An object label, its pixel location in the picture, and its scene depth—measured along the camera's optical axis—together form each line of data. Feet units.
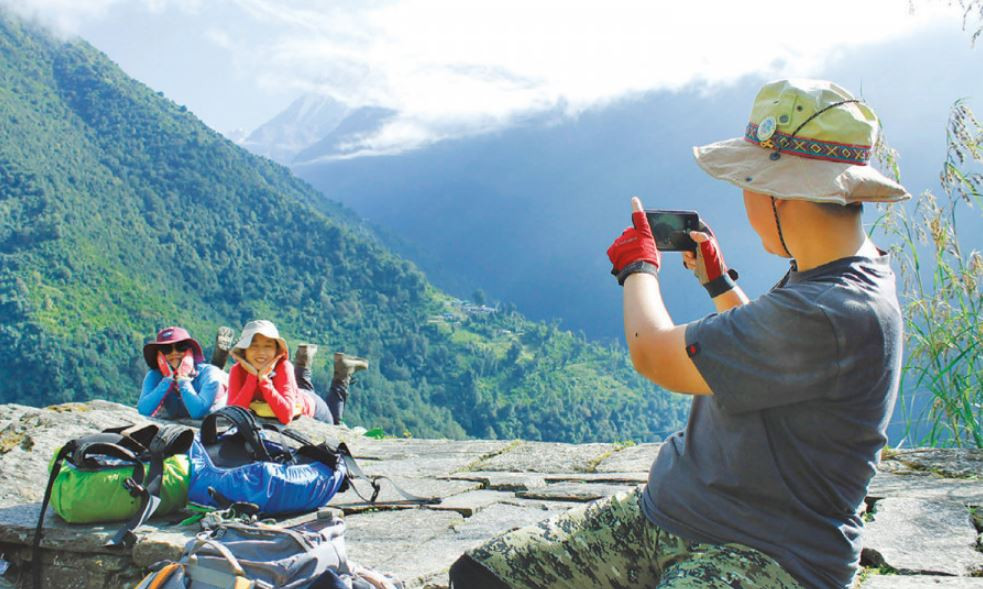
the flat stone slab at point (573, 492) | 13.69
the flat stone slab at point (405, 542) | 9.89
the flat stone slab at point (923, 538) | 9.41
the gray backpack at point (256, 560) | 7.68
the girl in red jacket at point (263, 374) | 20.30
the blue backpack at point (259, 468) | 11.67
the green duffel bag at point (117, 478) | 10.98
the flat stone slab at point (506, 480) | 15.21
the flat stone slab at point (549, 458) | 17.28
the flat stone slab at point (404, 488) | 13.64
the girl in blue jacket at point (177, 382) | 21.62
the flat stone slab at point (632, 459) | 16.35
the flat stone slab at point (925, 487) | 12.14
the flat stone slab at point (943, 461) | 13.62
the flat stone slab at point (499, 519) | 11.63
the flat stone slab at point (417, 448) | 20.16
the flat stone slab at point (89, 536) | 10.22
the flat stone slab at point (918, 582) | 8.68
